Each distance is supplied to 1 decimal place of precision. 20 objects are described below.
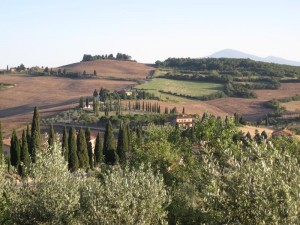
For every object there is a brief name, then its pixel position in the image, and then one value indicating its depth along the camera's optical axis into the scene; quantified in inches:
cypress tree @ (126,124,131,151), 3082.2
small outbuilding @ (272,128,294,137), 3621.6
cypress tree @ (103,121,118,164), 2838.8
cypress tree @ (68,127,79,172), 2468.0
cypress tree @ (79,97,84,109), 5250.0
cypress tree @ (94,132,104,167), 2741.1
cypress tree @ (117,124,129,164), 2938.0
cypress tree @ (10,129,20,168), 2393.0
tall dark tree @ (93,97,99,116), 4709.6
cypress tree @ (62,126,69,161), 2454.5
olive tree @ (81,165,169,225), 746.8
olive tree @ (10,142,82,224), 829.2
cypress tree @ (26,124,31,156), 2523.4
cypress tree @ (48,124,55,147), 2499.8
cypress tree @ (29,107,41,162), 2461.9
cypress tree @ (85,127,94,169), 2727.6
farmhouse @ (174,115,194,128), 4444.4
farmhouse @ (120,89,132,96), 5890.8
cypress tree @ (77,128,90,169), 2575.5
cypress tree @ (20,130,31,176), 2308.1
